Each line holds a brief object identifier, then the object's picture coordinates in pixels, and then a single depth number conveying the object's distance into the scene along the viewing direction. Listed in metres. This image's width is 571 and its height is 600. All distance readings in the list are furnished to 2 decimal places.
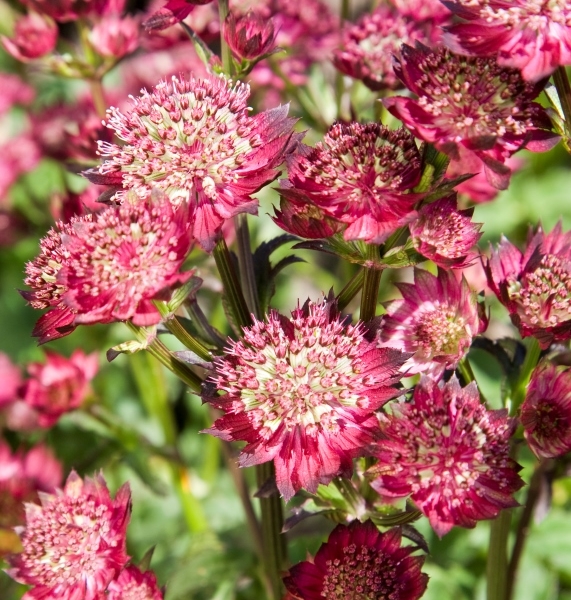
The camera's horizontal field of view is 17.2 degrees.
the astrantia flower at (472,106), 0.30
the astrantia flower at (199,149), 0.30
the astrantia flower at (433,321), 0.31
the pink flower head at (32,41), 0.39
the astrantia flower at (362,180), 0.30
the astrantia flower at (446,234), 0.30
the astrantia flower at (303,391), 0.30
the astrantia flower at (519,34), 0.30
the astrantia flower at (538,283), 0.31
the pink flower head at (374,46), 0.36
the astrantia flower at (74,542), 0.31
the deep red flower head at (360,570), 0.31
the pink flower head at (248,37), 0.32
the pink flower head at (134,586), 0.31
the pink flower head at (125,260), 0.29
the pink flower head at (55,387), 0.39
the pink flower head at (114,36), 0.38
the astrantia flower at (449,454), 0.30
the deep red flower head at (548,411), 0.31
